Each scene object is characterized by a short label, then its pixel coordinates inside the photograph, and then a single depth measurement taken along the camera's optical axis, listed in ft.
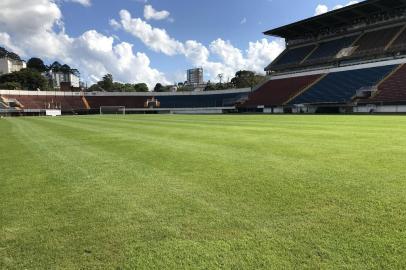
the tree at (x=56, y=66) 627.05
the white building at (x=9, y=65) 543.64
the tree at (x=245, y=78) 426.51
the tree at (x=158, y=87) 596.87
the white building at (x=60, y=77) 614.34
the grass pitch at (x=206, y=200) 10.88
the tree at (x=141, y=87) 538.02
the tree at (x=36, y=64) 577.84
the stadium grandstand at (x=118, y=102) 278.46
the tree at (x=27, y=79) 416.46
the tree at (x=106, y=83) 527.60
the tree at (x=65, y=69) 636.89
